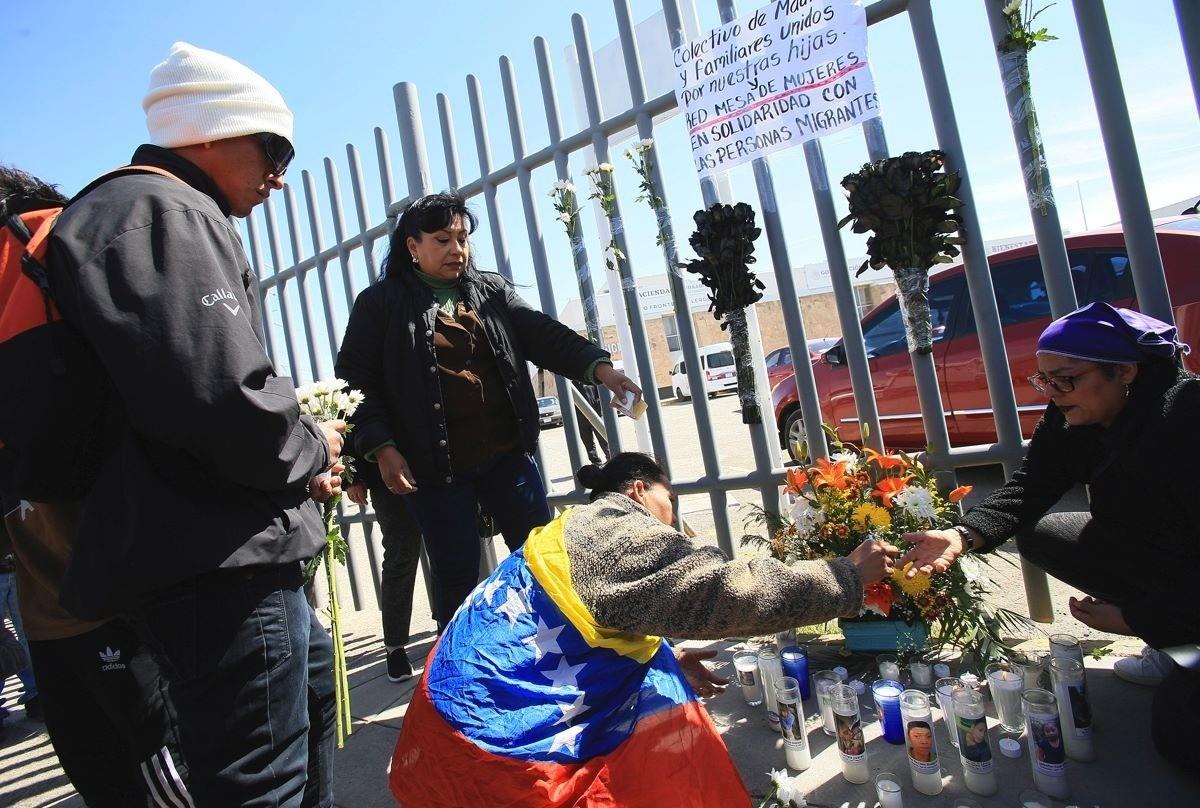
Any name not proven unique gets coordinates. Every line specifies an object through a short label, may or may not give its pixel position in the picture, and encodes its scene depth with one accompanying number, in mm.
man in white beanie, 1320
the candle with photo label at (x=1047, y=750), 1848
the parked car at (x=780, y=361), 6848
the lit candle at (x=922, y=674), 2426
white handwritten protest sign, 2730
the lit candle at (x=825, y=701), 2266
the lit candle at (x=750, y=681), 2576
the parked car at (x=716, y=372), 22547
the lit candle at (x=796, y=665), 2453
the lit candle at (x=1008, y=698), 2117
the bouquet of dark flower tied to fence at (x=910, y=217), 2609
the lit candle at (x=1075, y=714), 1983
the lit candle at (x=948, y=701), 2055
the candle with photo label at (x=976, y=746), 1895
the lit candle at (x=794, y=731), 2150
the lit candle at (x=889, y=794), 1864
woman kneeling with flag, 1656
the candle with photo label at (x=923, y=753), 1929
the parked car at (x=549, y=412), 22984
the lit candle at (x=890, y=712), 2131
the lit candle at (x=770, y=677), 2400
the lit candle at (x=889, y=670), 2387
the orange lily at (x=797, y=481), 2758
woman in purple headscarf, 1923
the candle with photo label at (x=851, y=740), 2021
